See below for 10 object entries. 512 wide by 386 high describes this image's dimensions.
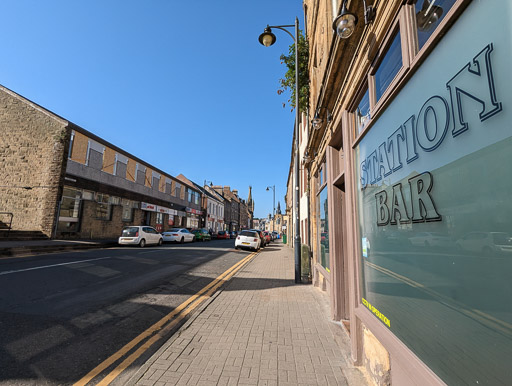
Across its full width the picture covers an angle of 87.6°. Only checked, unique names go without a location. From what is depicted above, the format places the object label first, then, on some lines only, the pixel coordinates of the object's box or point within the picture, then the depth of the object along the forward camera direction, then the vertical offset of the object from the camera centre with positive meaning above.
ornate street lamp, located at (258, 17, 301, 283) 8.08 +2.92
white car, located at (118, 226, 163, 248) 18.44 -0.08
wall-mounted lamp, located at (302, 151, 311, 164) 8.94 +2.68
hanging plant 9.94 +6.29
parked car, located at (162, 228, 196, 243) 24.60 -0.04
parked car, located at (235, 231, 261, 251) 18.84 -0.32
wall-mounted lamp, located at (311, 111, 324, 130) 6.11 +2.66
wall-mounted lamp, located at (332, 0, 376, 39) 3.03 +2.51
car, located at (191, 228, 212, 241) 31.20 +0.20
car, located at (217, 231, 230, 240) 39.55 +0.16
